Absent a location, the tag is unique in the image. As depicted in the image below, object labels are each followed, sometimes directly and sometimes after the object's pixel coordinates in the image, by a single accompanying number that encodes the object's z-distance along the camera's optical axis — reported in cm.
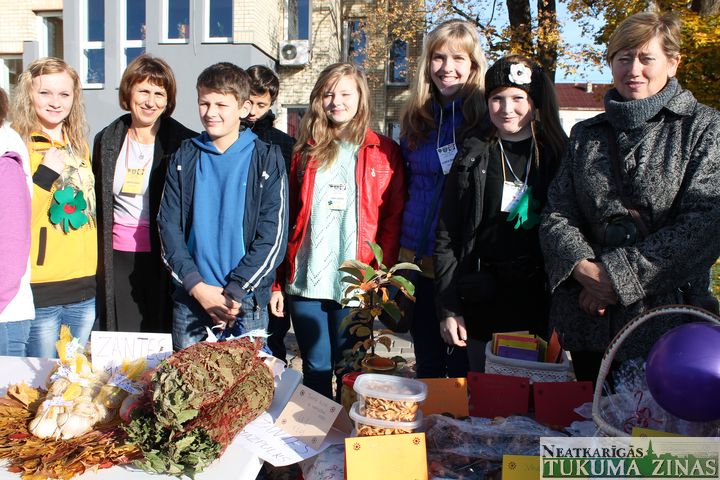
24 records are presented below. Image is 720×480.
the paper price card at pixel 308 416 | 182
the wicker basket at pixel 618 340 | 152
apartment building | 1275
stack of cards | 223
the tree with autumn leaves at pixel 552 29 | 700
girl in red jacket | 290
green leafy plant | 212
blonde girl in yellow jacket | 283
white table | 160
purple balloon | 142
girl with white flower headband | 247
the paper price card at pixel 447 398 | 190
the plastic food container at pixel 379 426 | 163
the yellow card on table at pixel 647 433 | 144
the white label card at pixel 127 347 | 205
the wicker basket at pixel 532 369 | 215
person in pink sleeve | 219
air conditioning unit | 1485
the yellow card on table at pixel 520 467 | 151
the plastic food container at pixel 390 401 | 164
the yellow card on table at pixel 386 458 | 157
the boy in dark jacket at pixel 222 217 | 269
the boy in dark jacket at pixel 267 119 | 346
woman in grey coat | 198
